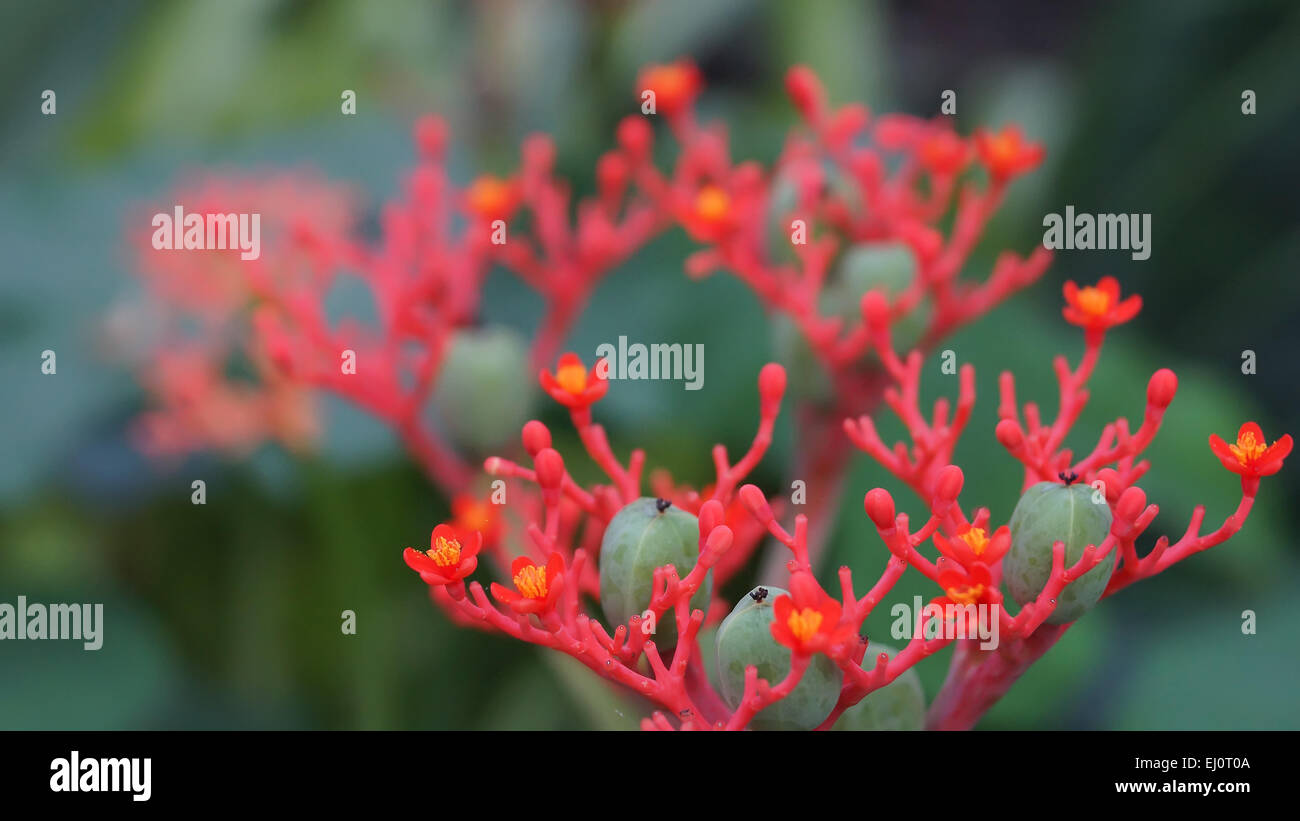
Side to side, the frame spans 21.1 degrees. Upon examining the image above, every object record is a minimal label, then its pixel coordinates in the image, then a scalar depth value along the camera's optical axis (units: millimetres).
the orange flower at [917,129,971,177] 434
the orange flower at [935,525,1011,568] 357
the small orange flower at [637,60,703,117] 449
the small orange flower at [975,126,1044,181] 428
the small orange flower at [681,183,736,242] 423
